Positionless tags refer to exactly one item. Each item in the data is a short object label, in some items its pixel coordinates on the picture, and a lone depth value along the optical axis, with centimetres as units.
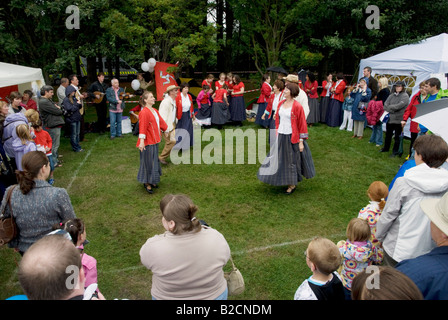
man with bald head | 156
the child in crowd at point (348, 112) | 1030
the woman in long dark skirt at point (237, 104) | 1173
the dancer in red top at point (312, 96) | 1155
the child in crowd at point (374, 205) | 371
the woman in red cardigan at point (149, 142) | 603
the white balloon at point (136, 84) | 1231
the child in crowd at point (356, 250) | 329
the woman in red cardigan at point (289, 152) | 581
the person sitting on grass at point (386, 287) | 149
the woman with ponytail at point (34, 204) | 300
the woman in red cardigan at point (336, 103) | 1118
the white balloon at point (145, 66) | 1194
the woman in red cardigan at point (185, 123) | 858
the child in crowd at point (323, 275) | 232
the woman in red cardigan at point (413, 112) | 734
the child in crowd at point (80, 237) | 293
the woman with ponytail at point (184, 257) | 225
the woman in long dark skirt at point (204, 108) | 1138
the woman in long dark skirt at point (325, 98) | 1178
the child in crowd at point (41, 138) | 635
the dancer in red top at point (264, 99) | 1106
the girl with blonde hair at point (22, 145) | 558
